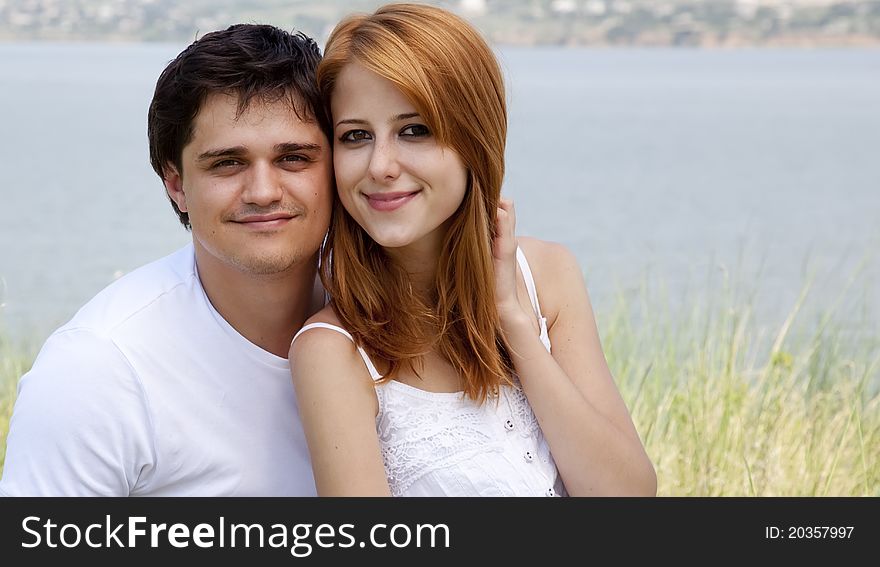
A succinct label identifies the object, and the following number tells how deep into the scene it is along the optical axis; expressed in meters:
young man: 5.20
